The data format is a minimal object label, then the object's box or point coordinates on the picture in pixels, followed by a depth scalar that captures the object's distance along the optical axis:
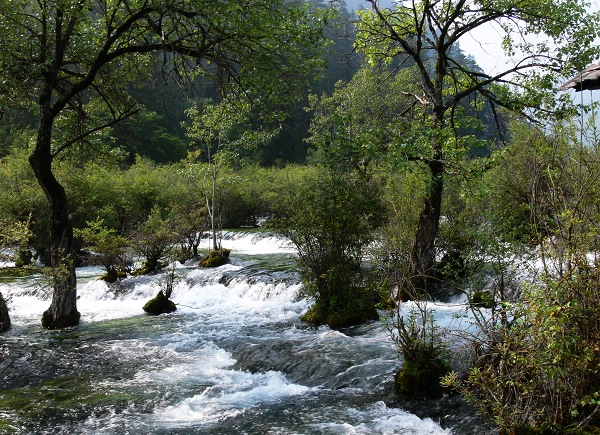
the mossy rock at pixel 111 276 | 16.91
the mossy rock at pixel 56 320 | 11.12
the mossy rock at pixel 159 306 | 13.44
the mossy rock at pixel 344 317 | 10.41
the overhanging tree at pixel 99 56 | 8.01
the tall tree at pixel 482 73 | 11.23
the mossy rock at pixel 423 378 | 6.61
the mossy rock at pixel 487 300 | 5.10
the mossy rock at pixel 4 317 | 10.95
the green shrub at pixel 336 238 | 10.49
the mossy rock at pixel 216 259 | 18.98
